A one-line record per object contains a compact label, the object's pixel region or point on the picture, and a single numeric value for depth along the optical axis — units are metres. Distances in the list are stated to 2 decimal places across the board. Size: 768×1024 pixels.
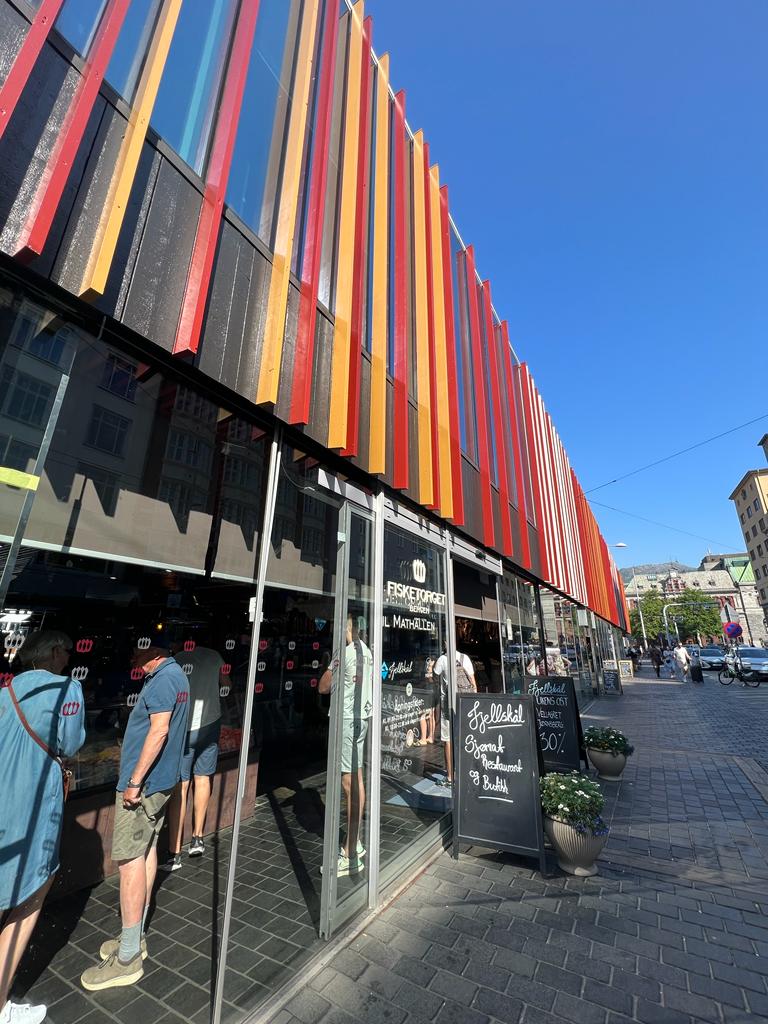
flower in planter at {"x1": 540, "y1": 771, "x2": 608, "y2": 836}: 4.04
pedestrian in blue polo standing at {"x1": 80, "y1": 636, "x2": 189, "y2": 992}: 2.73
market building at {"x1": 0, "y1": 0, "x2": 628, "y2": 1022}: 2.29
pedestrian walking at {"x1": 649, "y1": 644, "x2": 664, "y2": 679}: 31.88
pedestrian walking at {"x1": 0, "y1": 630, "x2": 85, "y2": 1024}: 2.21
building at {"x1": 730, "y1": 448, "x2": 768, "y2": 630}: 59.75
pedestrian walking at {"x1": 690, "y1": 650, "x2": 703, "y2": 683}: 26.16
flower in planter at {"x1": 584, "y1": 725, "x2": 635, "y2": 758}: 6.85
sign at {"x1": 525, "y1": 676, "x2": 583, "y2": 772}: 6.93
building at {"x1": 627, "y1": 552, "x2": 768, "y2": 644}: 65.12
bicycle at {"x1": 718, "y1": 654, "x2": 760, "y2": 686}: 24.36
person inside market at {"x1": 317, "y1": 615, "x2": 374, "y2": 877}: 3.64
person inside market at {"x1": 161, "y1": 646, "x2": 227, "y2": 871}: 4.20
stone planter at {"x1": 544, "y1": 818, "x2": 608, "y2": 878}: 4.00
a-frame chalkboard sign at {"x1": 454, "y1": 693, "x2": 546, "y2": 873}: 4.18
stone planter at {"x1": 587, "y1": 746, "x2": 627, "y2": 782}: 6.85
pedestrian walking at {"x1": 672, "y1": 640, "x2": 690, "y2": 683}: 27.81
